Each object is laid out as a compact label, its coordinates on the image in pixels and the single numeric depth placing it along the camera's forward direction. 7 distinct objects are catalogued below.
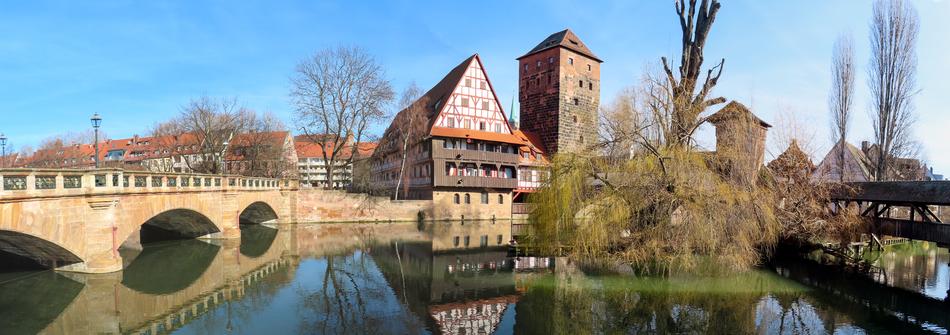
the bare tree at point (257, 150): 43.59
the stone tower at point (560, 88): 42.56
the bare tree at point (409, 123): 35.24
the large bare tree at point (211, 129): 38.72
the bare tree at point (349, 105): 36.03
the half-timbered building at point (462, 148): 35.41
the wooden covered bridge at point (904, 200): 15.09
